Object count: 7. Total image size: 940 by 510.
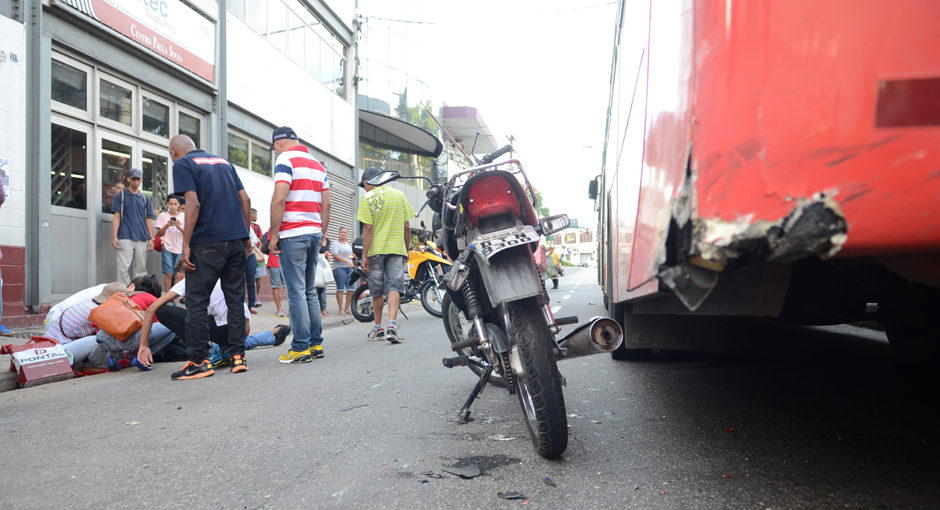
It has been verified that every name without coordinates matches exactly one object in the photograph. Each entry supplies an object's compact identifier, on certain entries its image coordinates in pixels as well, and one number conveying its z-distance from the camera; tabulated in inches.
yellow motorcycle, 382.9
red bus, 48.1
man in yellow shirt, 263.0
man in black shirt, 194.4
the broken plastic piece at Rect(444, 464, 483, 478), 92.8
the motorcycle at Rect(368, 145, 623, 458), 95.7
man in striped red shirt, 217.5
